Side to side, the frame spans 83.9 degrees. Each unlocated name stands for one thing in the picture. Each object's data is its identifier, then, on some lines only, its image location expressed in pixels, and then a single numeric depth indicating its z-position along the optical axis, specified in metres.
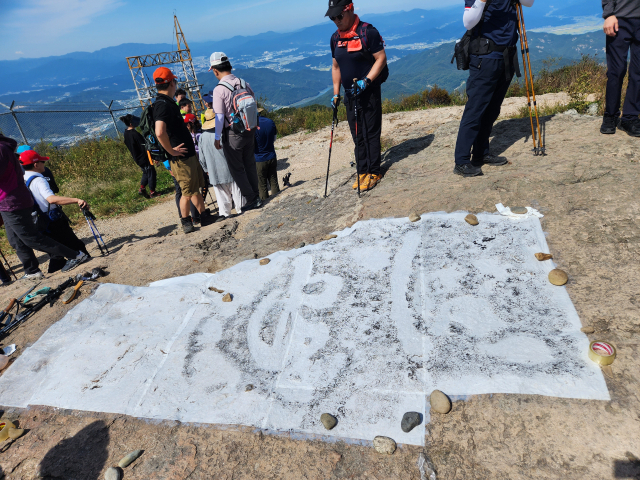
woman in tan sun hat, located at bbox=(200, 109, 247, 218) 5.53
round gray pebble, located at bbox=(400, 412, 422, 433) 2.05
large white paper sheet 2.26
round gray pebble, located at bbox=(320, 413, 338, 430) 2.18
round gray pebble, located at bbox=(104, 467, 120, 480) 2.12
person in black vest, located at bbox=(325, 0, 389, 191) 4.31
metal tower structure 24.91
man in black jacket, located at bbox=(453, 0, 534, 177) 3.73
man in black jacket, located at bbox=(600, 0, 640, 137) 3.88
